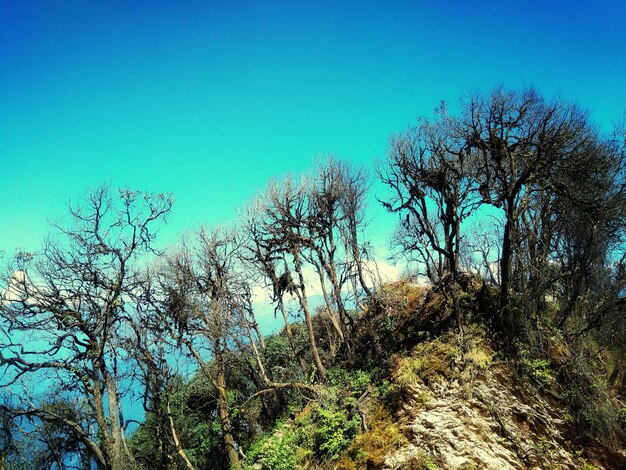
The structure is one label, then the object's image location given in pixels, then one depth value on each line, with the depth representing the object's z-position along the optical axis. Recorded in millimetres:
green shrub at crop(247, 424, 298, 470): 9922
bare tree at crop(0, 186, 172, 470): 11273
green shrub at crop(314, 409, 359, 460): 9461
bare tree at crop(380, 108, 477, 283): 11391
